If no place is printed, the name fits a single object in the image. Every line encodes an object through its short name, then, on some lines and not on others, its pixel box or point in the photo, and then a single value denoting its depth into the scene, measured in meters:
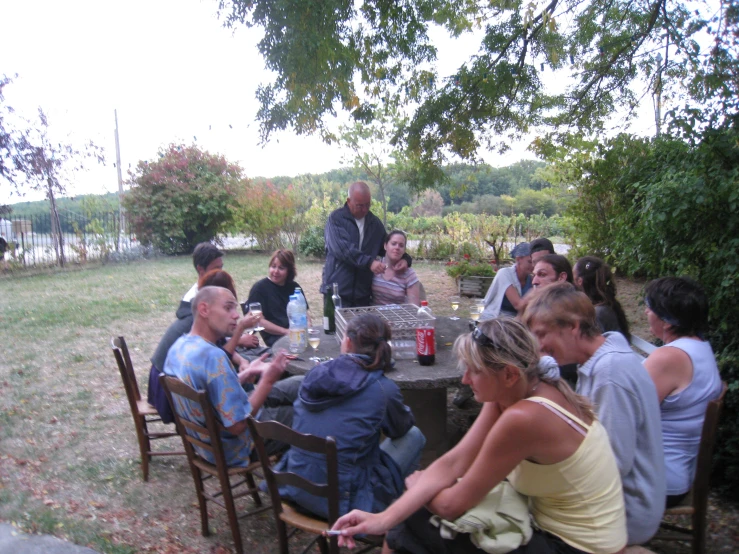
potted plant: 9.79
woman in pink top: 4.75
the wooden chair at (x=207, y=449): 2.56
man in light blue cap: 4.37
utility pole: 22.31
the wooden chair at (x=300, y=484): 2.12
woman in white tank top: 2.35
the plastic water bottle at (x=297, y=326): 3.65
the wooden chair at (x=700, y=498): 2.19
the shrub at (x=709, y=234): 3.19
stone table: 3.03
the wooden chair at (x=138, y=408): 3.52
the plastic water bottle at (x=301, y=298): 4.23
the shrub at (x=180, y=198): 17.50
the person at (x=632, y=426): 1.93
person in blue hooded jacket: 2.34
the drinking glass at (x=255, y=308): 4.00
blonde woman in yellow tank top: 1.67
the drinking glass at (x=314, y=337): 3.64
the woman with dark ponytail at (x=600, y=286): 3.34
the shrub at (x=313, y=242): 16.22
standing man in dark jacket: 5.01
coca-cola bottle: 3.24
